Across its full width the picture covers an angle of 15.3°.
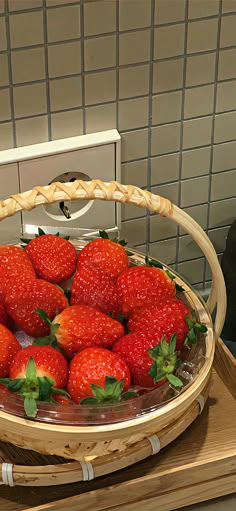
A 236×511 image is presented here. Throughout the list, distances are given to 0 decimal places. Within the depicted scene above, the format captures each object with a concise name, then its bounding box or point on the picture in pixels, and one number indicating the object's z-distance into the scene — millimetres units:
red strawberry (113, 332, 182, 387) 854
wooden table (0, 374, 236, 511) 904
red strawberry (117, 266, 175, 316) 929
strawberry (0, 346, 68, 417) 821
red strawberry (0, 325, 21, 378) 861
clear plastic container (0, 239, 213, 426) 831
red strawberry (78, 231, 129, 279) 954
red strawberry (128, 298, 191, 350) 887
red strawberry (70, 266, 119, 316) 926
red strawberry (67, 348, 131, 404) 829
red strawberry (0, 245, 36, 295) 918
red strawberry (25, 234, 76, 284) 949
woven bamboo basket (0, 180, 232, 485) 833
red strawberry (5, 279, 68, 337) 900
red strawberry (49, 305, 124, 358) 874
